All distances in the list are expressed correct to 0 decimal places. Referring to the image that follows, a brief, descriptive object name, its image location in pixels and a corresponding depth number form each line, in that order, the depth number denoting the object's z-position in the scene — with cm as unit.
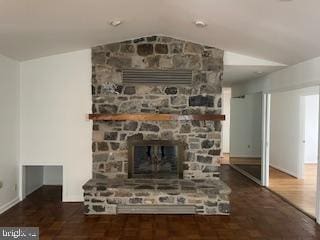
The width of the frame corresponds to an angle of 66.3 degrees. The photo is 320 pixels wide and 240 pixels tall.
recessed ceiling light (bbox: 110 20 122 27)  306
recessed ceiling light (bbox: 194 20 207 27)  305
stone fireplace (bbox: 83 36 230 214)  396
